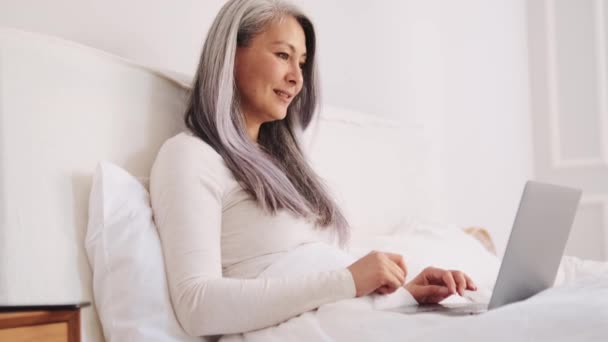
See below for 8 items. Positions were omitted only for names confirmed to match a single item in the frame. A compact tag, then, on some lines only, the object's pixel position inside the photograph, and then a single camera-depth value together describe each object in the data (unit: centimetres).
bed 99
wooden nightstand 81
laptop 115
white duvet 93
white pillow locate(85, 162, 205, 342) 118
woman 120
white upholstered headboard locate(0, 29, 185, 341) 112
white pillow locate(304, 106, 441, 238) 196
